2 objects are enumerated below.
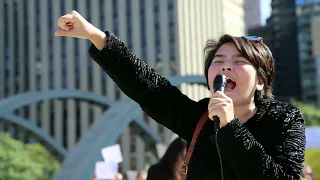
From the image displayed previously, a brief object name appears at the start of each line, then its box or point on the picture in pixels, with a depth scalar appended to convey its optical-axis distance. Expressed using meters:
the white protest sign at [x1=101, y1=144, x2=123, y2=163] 9.03
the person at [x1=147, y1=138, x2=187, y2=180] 7.82
